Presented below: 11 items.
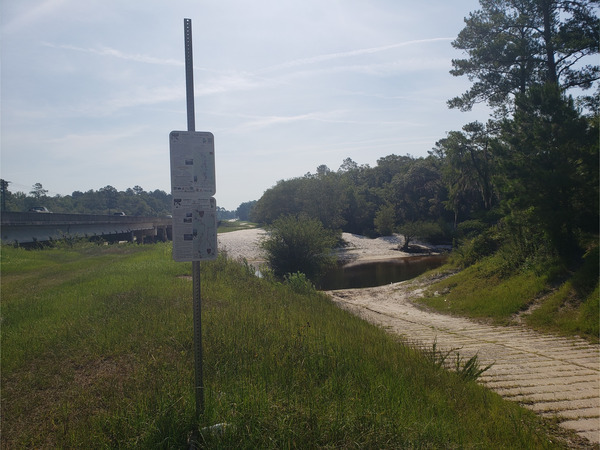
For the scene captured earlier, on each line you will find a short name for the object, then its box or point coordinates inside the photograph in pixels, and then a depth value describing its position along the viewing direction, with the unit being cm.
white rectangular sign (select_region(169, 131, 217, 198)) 372
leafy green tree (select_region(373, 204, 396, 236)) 6650
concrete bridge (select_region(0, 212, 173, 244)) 2798
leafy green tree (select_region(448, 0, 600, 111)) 1834
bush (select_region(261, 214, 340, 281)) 2653
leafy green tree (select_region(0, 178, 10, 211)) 6384
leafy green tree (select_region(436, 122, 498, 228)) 2872
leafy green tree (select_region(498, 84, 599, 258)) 1291
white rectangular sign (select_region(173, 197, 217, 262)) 368
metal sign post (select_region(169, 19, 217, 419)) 370
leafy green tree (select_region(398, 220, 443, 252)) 5553
